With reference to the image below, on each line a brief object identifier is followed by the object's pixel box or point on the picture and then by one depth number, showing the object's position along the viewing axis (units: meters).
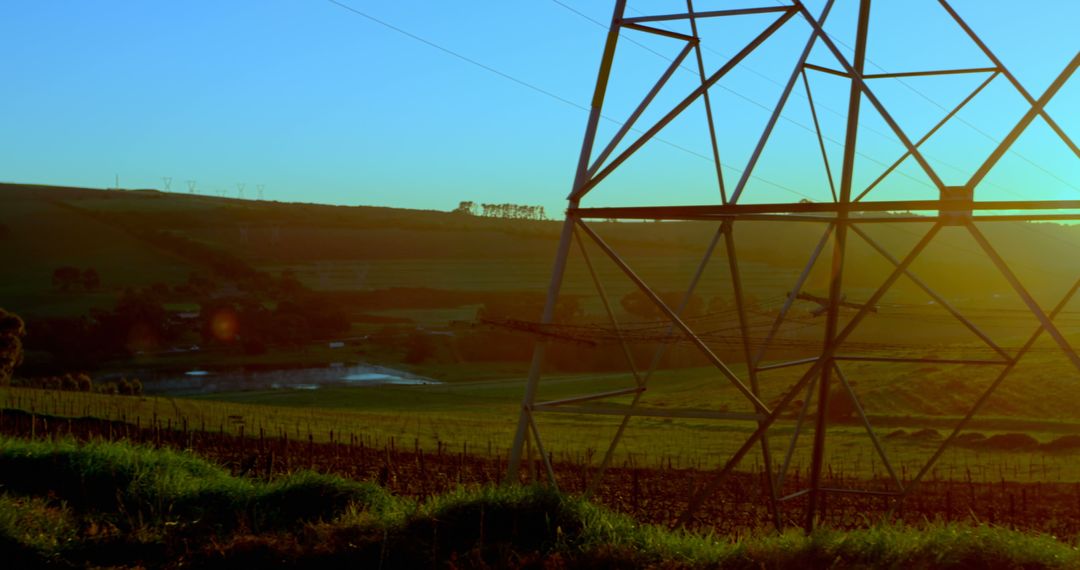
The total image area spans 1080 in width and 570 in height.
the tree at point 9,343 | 59.31
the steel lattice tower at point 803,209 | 13.43
